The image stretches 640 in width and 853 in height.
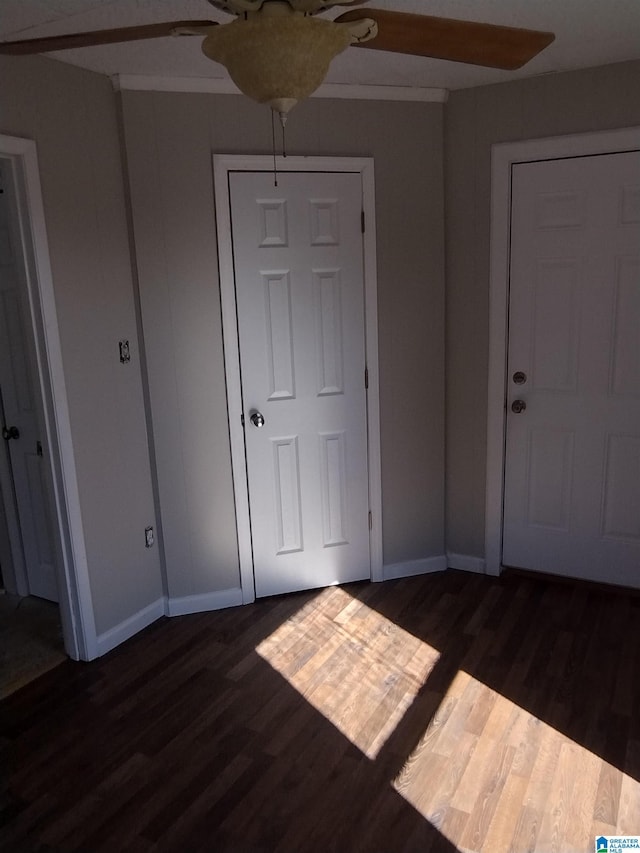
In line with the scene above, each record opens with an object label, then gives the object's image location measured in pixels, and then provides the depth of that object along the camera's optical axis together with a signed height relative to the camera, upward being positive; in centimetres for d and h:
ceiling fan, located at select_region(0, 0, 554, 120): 120 +48
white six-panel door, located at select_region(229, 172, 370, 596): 294 -38
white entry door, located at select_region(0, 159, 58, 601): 294 -70
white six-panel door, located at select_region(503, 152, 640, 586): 292 -39
